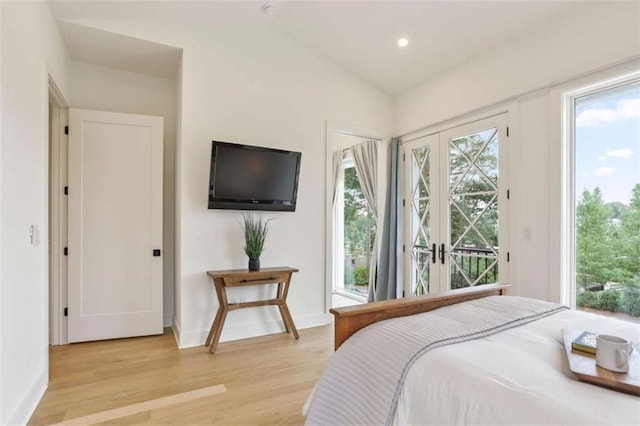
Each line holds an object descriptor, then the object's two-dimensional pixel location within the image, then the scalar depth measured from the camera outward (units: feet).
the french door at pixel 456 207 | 11.44
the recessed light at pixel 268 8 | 10.62
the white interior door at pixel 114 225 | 11.11
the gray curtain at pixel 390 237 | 14.96
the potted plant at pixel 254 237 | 11.30
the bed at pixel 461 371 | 3.45
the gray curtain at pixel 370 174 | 16.40
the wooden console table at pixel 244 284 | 10.52
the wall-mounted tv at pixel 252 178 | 11.04
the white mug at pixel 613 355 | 3.98
